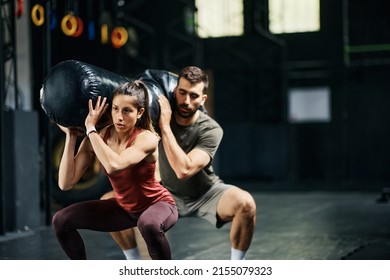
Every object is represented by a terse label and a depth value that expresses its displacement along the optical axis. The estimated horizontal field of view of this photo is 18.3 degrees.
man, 5.81
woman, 5.37
